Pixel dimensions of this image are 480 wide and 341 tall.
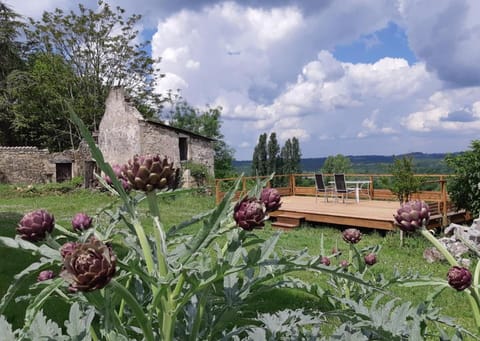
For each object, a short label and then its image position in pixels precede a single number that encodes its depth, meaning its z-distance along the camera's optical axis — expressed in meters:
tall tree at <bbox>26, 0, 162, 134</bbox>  21.95
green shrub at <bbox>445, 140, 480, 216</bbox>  7.42
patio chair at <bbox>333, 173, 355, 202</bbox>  10.93
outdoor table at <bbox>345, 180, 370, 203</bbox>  10.98
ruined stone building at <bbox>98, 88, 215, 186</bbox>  16.38
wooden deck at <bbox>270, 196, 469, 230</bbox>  8.20
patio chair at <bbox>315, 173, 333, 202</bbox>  11.62
